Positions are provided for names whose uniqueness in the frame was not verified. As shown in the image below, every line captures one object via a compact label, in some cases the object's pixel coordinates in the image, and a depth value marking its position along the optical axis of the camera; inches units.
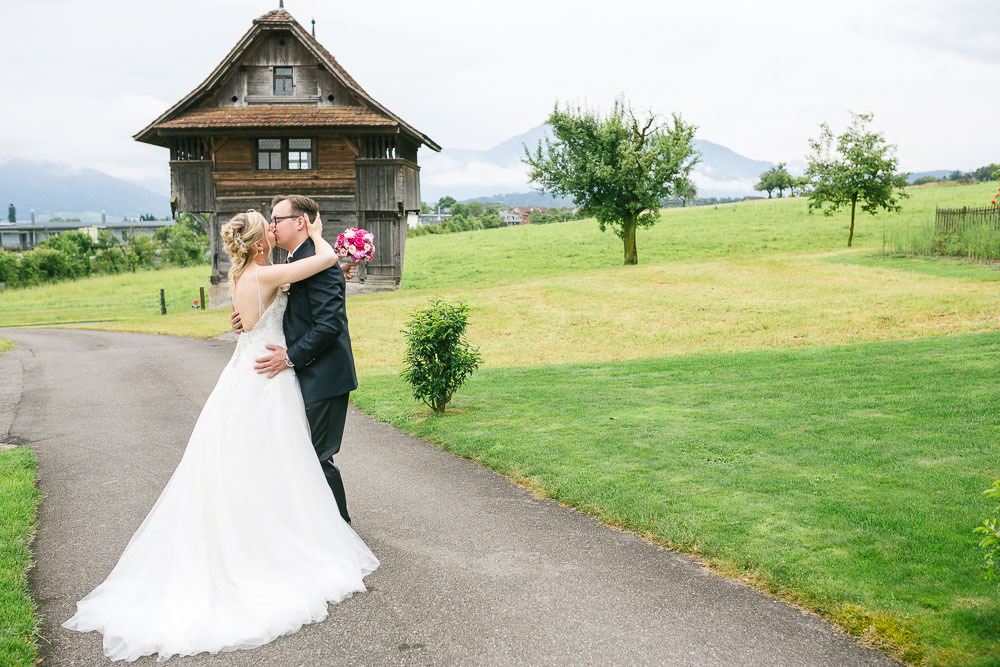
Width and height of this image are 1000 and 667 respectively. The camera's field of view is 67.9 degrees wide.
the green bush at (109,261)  2965.1
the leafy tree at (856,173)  1808.6
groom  225.3
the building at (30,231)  6363.2
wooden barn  1302.9
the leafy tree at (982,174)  4892.7
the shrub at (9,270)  2645.2
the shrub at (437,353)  441.4
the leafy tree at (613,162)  1589.6
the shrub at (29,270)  2699.3
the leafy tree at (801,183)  1866.4
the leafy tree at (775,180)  5004.9
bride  192.2
